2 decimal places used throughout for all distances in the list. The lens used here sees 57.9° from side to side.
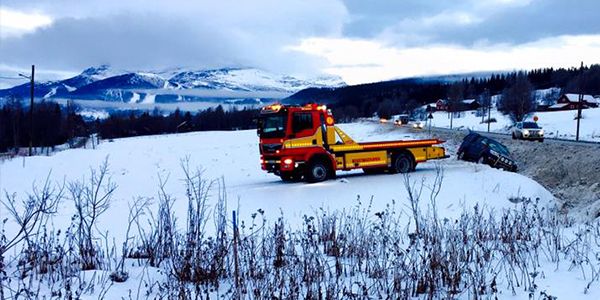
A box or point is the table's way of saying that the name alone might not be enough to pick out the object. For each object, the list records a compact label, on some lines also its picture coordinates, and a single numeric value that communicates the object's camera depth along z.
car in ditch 23.78
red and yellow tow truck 19.42
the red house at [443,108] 121.90
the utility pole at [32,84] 39.88
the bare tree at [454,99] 96.54
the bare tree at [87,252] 6.63
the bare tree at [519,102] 66.31
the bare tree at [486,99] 83.99
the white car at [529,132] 40.16
